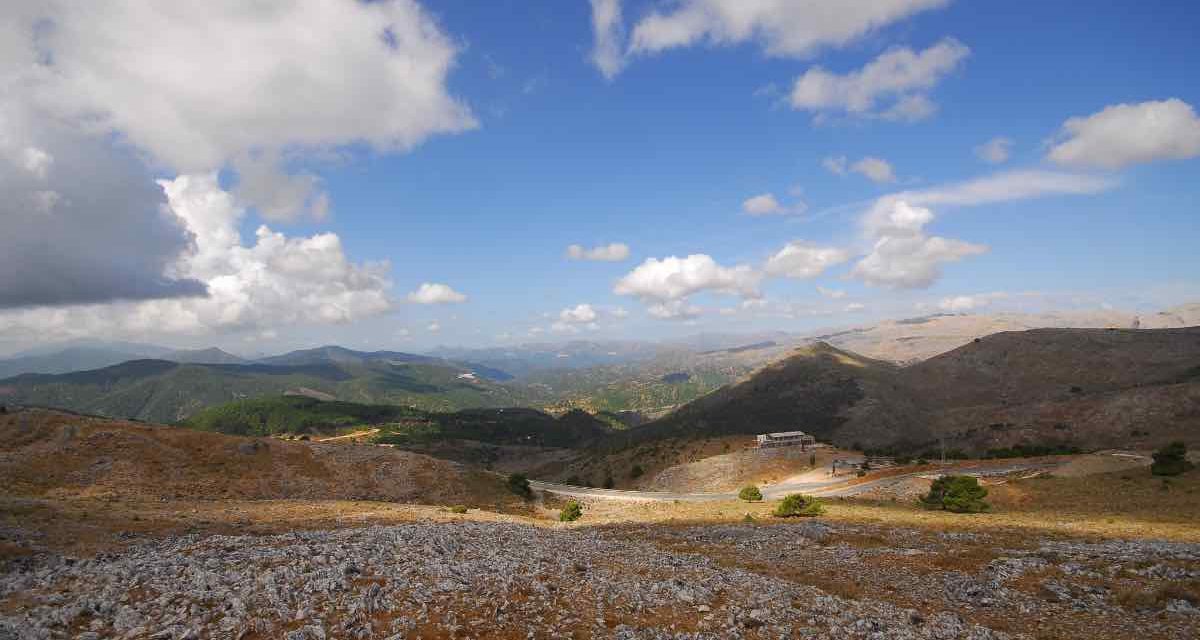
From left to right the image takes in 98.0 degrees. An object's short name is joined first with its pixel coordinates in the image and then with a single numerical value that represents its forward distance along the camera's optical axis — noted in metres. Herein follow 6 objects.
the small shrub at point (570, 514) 45.97
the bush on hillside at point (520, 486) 65.06
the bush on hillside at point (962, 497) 41.47
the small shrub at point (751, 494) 54.47
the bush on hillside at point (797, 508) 40.88
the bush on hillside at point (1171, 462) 43.41
